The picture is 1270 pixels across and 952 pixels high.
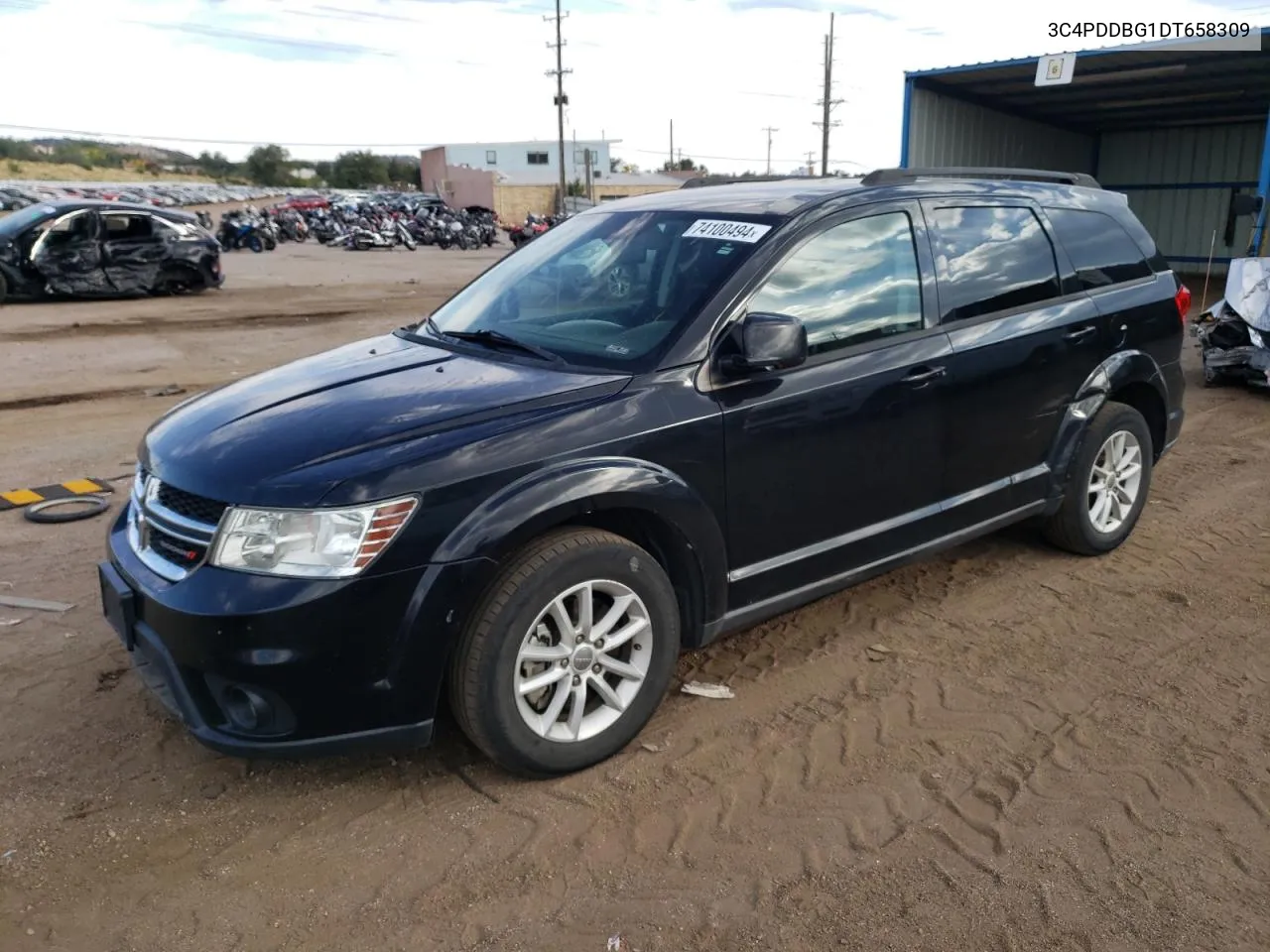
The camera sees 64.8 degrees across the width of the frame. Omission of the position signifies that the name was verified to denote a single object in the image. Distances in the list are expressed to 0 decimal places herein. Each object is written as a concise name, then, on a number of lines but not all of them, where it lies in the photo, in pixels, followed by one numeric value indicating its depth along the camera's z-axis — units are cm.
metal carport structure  1534
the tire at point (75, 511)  552
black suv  274
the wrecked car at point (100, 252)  1488
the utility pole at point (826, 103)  5666
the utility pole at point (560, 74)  6191
